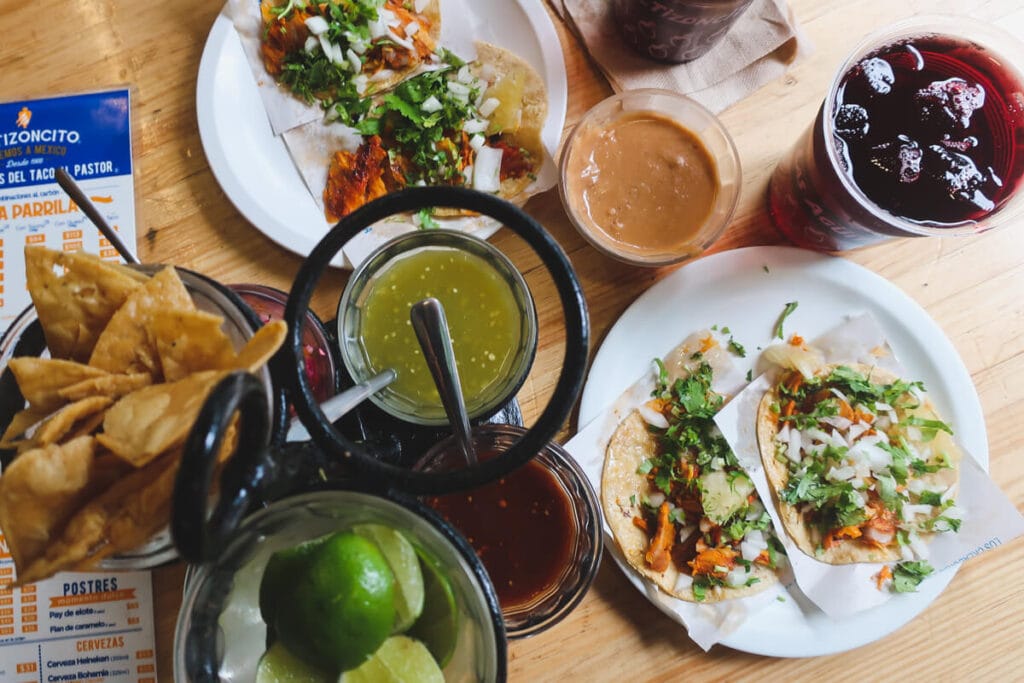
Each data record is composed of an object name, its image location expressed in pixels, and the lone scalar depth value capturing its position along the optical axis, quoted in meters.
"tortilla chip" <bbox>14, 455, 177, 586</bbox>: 0.33
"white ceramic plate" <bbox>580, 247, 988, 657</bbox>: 0.51
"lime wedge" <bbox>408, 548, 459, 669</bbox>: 0.35
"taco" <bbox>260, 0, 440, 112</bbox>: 0.51
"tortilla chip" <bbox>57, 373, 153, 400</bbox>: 0.35
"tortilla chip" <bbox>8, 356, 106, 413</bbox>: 0.35
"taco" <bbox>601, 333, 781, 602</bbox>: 0.49
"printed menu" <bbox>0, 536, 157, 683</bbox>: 0.48
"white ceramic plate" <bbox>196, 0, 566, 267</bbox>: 0.50
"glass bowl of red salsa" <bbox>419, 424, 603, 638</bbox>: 0.46
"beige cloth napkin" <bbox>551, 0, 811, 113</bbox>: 0.52
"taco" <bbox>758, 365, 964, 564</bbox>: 0.50
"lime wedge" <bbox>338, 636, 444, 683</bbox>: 0.34
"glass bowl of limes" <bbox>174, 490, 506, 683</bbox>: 0.33
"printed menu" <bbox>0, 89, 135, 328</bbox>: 0.50
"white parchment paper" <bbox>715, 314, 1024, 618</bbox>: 0.49
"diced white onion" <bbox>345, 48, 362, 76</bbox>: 0.52
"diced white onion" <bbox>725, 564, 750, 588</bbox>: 0.49
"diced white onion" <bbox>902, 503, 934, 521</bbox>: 0.50
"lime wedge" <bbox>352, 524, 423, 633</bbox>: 0.34
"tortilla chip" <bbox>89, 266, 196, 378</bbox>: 0.35
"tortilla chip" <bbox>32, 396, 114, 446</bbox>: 0.34
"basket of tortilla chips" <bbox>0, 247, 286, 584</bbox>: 0.33
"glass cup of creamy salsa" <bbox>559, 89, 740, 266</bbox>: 0.50
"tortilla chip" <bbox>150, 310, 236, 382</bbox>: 0.34
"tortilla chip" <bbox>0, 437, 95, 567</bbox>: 0.33
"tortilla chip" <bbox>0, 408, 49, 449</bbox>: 0.36
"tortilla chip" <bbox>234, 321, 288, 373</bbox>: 0.31
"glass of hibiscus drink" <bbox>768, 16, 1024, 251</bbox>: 0.47
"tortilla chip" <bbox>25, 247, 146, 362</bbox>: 0.36
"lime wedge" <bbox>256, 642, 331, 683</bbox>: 0.34
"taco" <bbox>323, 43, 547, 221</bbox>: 0.51
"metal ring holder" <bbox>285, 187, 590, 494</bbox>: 0.33
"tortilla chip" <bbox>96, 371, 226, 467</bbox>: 0.32
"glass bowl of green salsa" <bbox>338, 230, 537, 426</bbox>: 0.44
